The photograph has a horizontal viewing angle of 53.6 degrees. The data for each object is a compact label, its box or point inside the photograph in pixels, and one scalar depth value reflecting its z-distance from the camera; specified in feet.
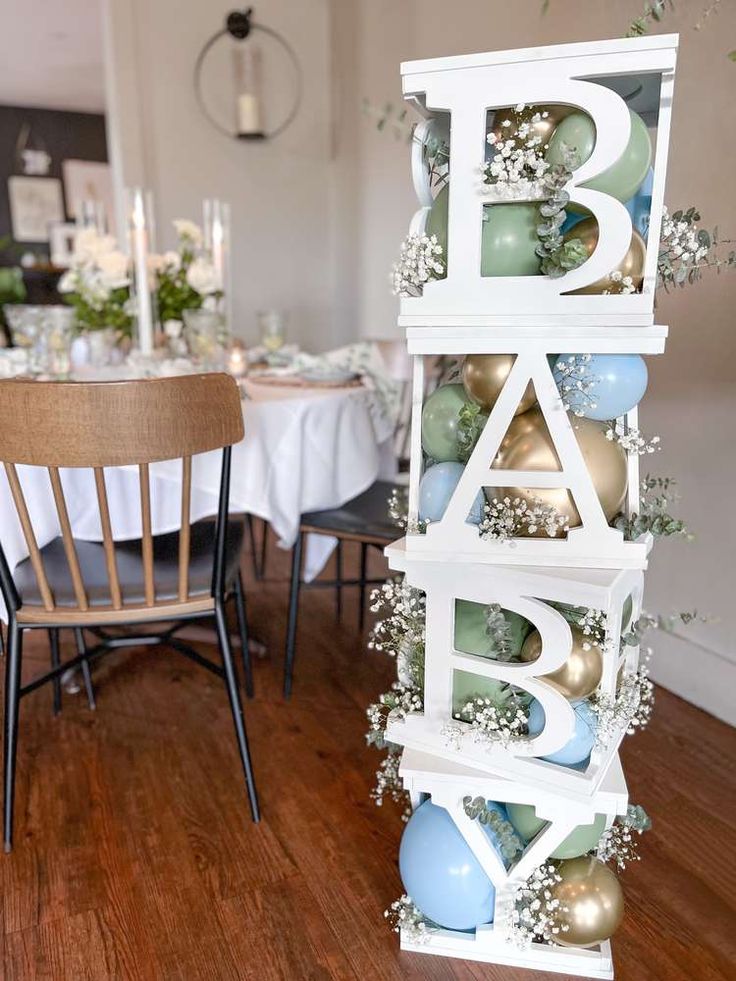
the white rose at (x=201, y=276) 6.69
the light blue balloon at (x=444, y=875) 3.46
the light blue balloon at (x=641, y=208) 3.22
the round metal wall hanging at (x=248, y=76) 10.68
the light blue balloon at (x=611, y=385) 3.05
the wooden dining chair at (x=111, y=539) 3.75
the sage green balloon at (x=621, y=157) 2.81
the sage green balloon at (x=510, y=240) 2.97
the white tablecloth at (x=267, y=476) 4.77
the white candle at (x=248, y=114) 10.86
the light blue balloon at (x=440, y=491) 3.31
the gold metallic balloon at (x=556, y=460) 3.12
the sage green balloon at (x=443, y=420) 3.33
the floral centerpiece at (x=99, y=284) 6.64
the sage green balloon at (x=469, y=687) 3.43
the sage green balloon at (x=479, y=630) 3.39
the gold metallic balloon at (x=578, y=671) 3.24
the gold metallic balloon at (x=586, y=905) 3.43
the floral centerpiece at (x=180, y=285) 7.03
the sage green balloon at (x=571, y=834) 3.46
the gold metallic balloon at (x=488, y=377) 3.16
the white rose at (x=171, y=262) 6.97
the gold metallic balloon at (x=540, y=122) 2.90
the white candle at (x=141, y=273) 6.06
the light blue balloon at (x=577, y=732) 3.33
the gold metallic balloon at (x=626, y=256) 2.92
